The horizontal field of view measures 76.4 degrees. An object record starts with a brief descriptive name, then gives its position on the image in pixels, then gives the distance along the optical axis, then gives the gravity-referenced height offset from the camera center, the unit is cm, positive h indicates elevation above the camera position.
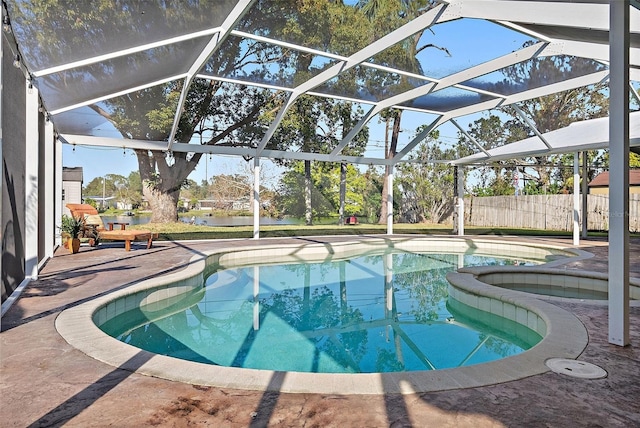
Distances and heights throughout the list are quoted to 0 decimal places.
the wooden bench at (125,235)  976 -59
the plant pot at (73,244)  914 -76
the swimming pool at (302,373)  258 -109
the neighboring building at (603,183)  2245 +174
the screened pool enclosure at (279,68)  491 +297
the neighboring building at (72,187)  1708 +100
